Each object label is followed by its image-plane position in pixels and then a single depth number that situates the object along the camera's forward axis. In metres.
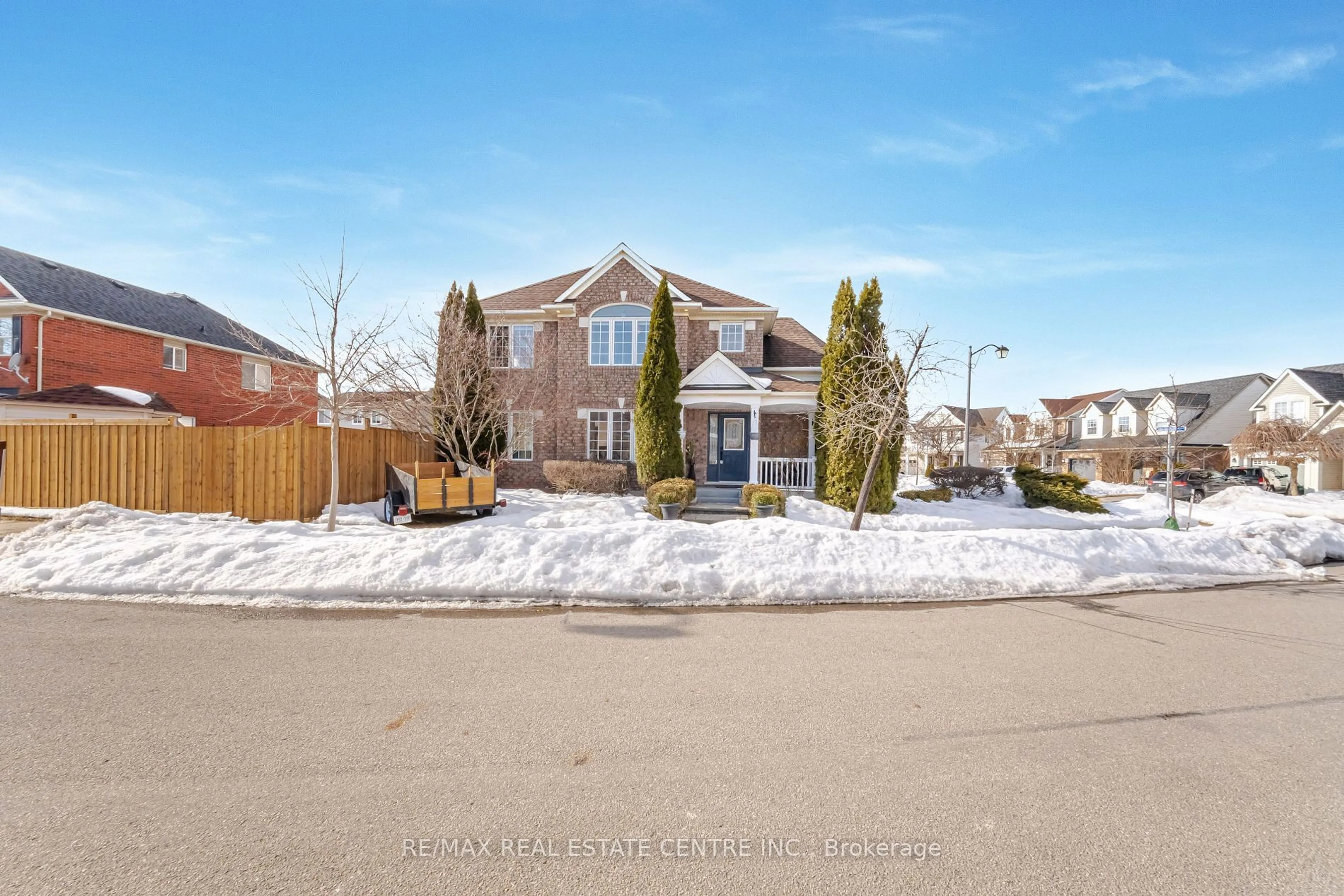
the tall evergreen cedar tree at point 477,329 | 18.12
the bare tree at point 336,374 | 11.06
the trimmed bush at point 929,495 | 17.75
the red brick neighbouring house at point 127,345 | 19.80
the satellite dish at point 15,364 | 19.67
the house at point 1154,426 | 38.66
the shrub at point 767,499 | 13.95
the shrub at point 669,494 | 14.03
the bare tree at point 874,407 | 12.04
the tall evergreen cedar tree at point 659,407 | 17.06
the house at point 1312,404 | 31.22
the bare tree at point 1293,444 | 27.52
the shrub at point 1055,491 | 17.64
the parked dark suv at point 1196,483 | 26.42
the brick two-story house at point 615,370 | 19.72
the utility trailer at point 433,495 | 12.34
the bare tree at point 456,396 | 16.64
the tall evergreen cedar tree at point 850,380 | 15.28
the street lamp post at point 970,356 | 25.05
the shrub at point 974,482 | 20.30
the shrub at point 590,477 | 17.20
